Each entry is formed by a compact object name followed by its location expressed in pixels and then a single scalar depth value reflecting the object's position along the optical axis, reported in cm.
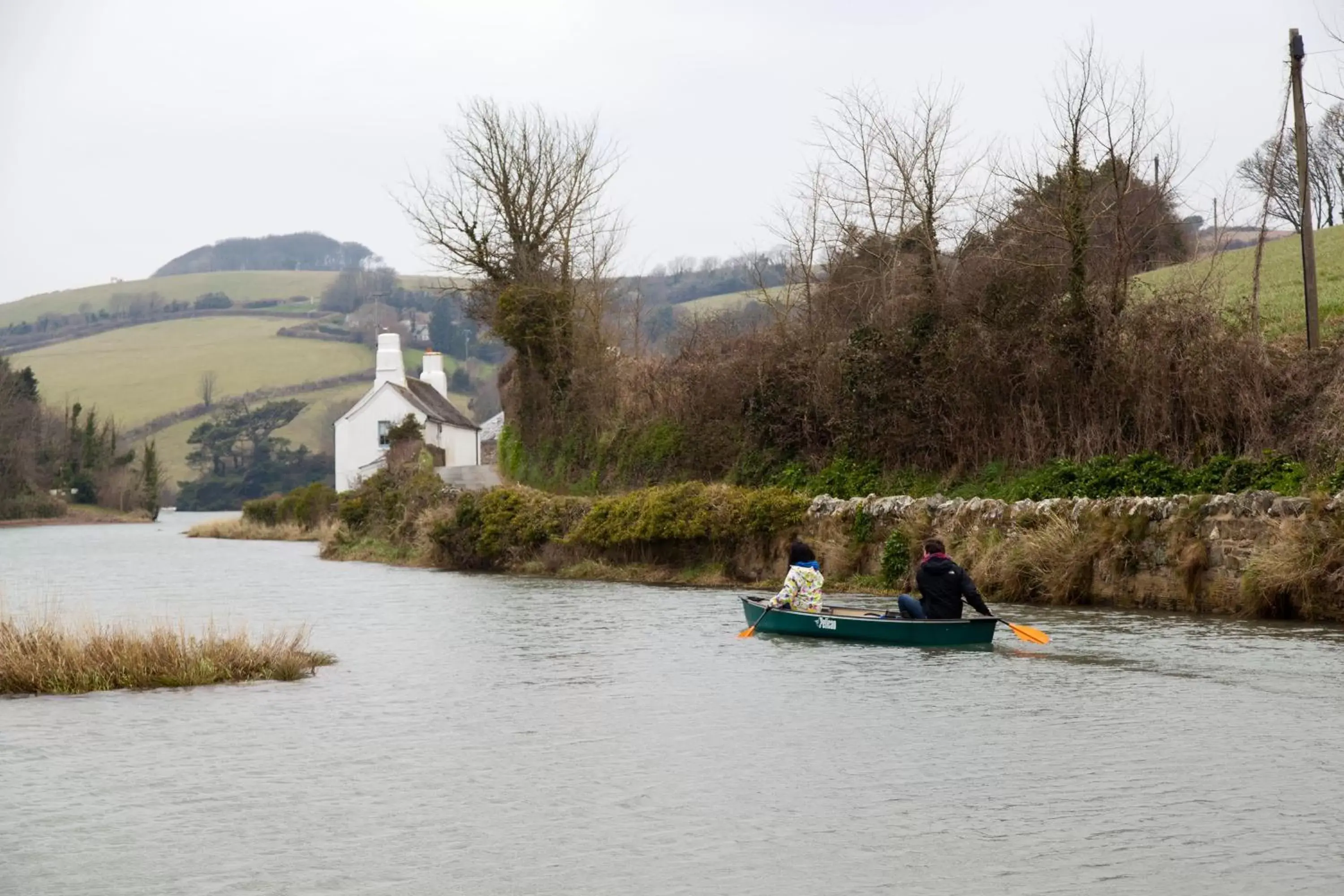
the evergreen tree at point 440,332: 17462
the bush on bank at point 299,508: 7769
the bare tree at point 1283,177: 6328
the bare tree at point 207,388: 15212
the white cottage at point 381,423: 8938
